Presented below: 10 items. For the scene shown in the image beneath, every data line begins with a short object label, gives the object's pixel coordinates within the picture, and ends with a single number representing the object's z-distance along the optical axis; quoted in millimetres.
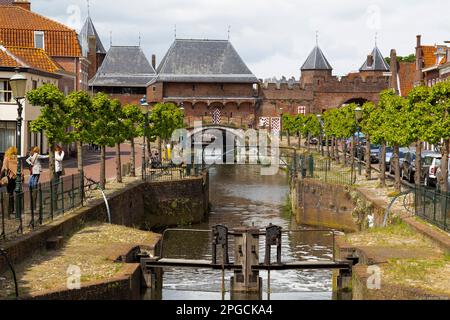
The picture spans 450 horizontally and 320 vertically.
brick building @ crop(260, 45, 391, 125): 90625
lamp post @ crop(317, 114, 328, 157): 61419
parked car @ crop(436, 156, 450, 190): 27419
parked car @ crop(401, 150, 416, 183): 36500
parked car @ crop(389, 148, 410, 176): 40181
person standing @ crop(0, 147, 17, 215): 21469
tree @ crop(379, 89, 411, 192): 29406
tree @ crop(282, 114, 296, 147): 76750
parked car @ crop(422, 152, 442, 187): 32781
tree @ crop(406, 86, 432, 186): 26986
